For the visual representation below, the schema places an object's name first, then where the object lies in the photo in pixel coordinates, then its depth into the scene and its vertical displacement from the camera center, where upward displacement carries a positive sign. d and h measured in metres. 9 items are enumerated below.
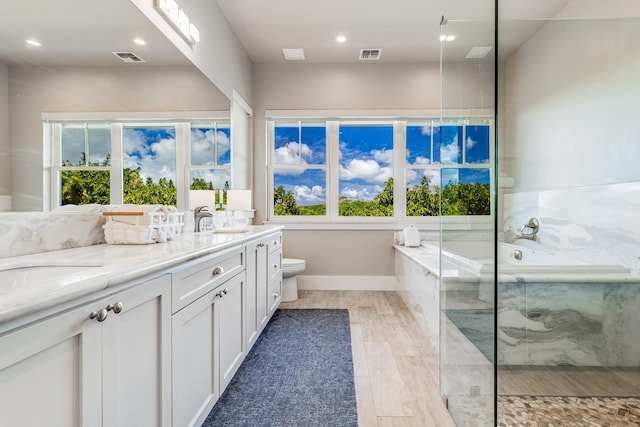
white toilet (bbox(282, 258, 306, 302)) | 3.79 -0.74
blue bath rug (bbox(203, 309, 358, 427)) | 1.69 -0.98
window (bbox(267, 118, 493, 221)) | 4.50 +0.54
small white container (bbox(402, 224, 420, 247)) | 4.10 -0.29
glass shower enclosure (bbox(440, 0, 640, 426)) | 1.37 -0.07
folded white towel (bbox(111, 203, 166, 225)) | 1.69 -0.02
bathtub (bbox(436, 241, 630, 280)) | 1.34 -0.26
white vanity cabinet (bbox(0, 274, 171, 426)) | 0.65 -0.35
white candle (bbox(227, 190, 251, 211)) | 3.07 +0.09
